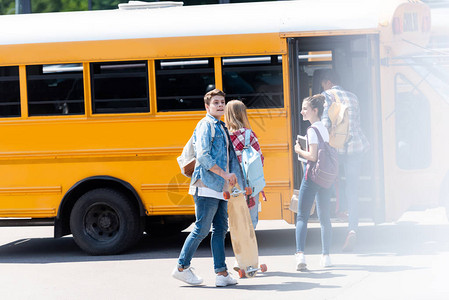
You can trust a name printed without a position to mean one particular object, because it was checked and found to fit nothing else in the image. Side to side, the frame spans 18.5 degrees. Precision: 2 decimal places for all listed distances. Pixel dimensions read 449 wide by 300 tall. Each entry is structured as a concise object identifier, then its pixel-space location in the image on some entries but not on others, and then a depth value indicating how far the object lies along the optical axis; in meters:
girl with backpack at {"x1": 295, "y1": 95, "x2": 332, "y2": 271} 13.01
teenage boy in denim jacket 11.70
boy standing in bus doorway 14.63
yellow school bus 15.27
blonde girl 13.24
